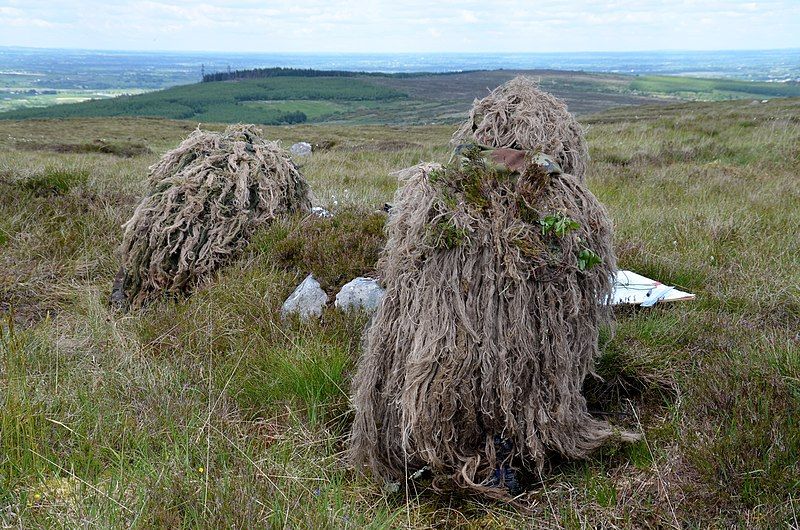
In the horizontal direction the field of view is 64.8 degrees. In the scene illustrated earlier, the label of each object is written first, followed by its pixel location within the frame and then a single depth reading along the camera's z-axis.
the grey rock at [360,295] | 4.95
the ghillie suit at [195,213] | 5.84
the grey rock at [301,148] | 25.77
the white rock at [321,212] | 6.90
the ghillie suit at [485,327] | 2.89
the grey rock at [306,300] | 5.01
